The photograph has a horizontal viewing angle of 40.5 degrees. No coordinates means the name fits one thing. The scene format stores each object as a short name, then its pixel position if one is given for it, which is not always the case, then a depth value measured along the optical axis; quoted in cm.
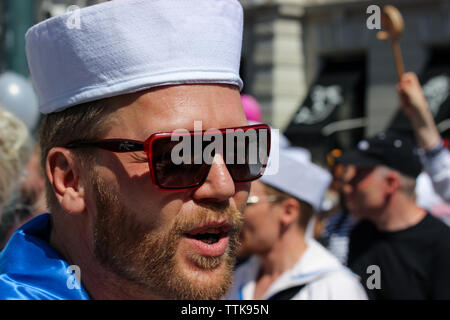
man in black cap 344
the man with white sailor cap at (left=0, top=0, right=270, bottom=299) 142
